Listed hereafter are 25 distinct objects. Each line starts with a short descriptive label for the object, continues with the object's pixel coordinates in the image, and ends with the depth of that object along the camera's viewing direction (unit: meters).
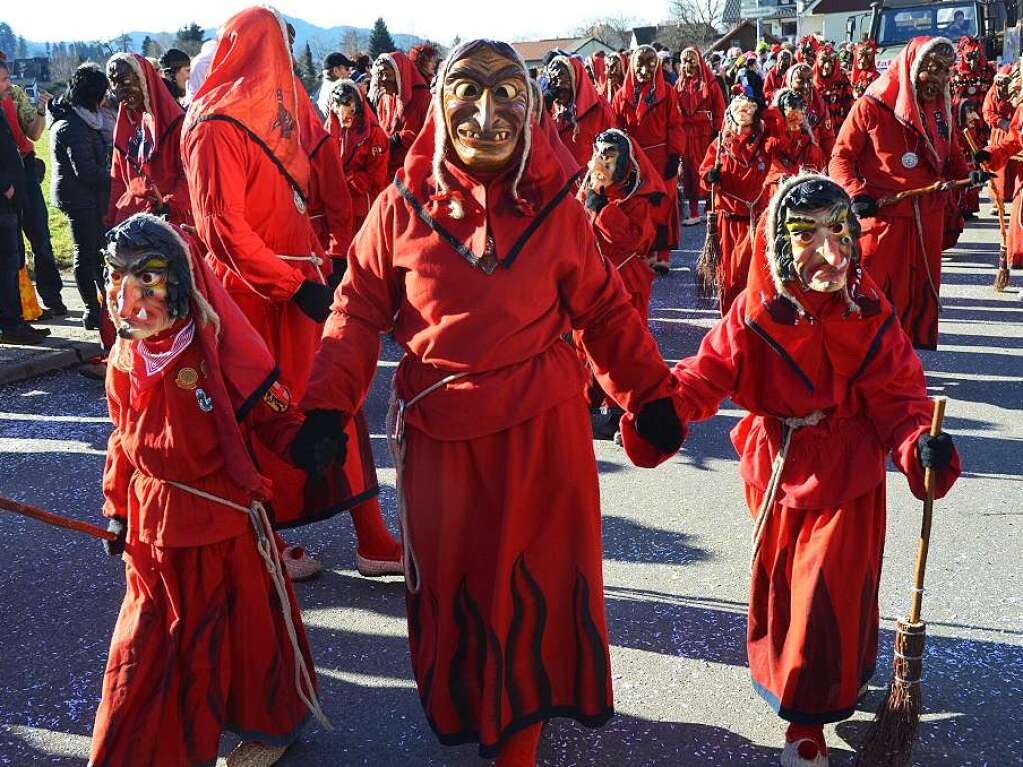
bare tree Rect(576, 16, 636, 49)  70.25
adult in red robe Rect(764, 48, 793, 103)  16.69
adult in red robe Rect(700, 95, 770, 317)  7.87
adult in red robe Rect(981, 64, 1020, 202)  10.16
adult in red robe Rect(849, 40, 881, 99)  15.62
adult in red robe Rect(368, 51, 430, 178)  9.63
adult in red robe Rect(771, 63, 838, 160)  11.14
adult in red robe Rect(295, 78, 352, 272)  4.73
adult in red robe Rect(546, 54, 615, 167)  9.88
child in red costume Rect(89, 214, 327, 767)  2.89
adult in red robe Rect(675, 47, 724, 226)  14.22
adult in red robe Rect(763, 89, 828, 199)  8.03
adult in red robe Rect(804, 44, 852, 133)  14.75
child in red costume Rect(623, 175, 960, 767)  3.04
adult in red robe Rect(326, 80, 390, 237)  8.70
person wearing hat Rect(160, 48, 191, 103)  9.03
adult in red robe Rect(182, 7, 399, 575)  4.04
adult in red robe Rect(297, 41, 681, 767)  2.84
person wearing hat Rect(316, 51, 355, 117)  12.23
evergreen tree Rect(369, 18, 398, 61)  41.69
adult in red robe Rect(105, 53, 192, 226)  5.33
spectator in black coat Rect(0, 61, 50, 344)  7.98
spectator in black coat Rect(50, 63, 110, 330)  7.98
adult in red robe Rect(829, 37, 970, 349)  6.70
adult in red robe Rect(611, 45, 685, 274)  12.09
